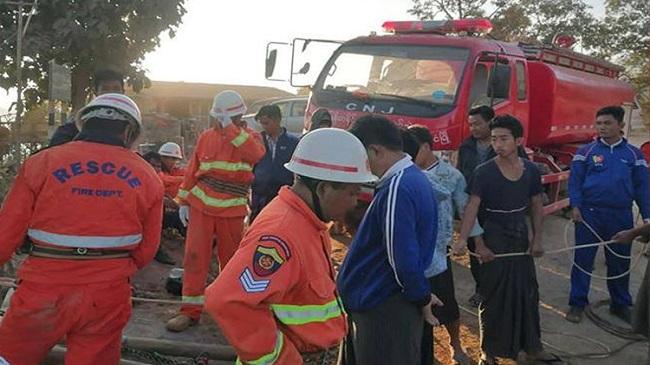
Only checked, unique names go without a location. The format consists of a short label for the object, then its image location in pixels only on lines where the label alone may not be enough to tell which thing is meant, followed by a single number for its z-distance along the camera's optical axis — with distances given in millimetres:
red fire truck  6957
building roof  31328
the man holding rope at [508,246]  4320
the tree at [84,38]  12195
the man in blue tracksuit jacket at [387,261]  2947
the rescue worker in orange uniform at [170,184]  6836
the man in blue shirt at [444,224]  4172
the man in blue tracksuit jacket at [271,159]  5945
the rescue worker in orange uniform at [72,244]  2660
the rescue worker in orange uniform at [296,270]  1870
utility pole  9258
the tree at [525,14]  26906
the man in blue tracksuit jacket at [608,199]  5438
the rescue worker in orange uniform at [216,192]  4711
